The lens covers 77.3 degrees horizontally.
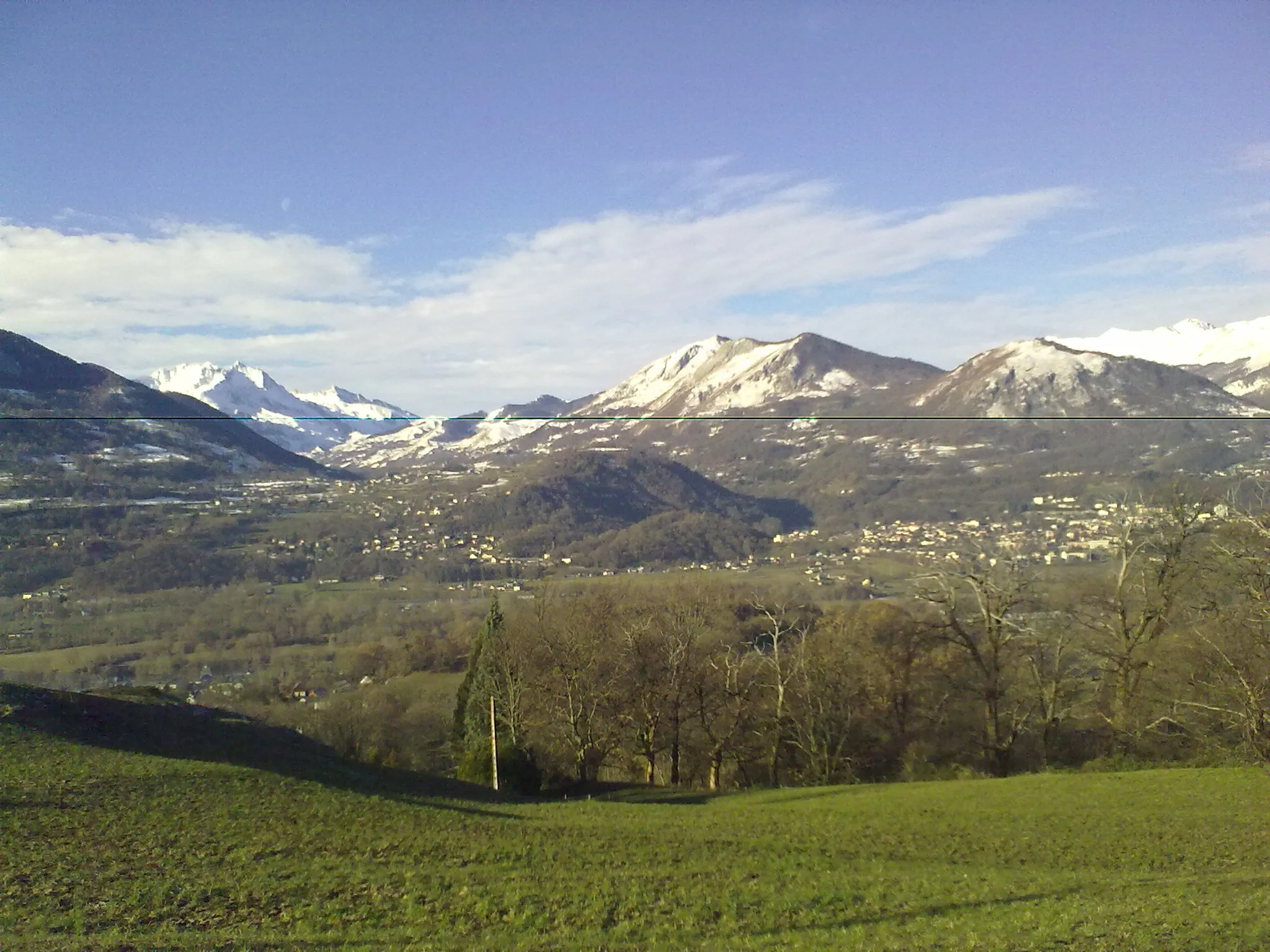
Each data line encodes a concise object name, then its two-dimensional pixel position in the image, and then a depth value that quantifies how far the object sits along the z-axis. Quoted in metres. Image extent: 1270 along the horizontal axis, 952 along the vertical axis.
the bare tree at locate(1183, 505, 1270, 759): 25.44
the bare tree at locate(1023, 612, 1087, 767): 34.22
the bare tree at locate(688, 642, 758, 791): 38.62
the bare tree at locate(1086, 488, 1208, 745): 32.75
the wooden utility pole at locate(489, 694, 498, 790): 33.78
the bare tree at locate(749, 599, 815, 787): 37.28
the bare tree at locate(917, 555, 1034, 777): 33.38
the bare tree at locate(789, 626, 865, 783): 36.44
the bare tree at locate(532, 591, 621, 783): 36.97
